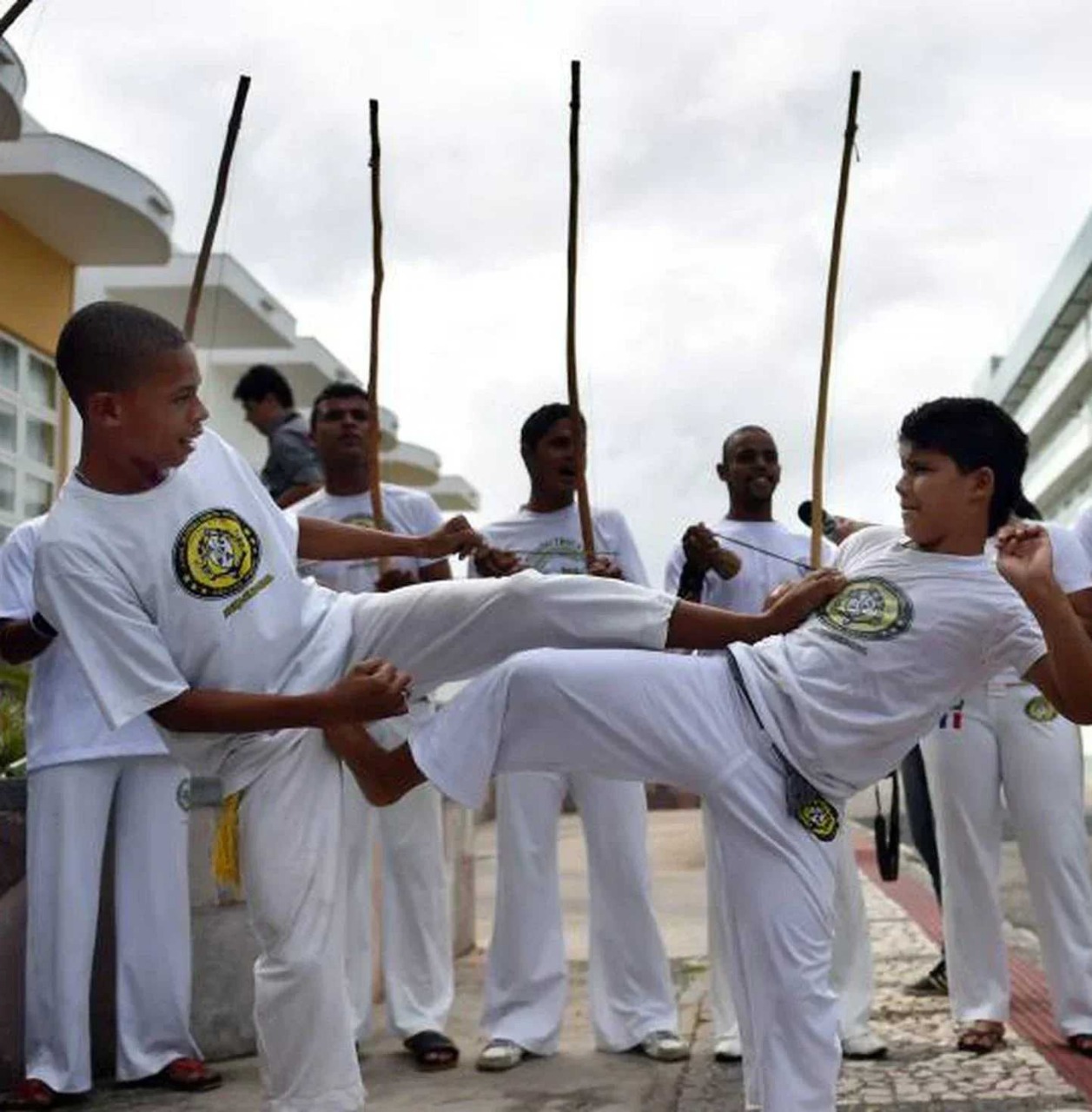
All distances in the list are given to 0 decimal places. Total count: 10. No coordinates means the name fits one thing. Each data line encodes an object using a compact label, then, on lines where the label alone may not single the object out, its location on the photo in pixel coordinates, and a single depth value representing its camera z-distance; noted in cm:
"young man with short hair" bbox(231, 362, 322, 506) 710
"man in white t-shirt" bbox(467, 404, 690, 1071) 539
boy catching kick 355
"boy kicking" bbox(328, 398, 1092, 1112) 365
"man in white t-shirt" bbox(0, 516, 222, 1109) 497
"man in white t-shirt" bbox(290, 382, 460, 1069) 552
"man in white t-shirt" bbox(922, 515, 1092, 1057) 522
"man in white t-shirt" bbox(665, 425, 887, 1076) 518
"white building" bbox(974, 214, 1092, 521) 4344
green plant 579
